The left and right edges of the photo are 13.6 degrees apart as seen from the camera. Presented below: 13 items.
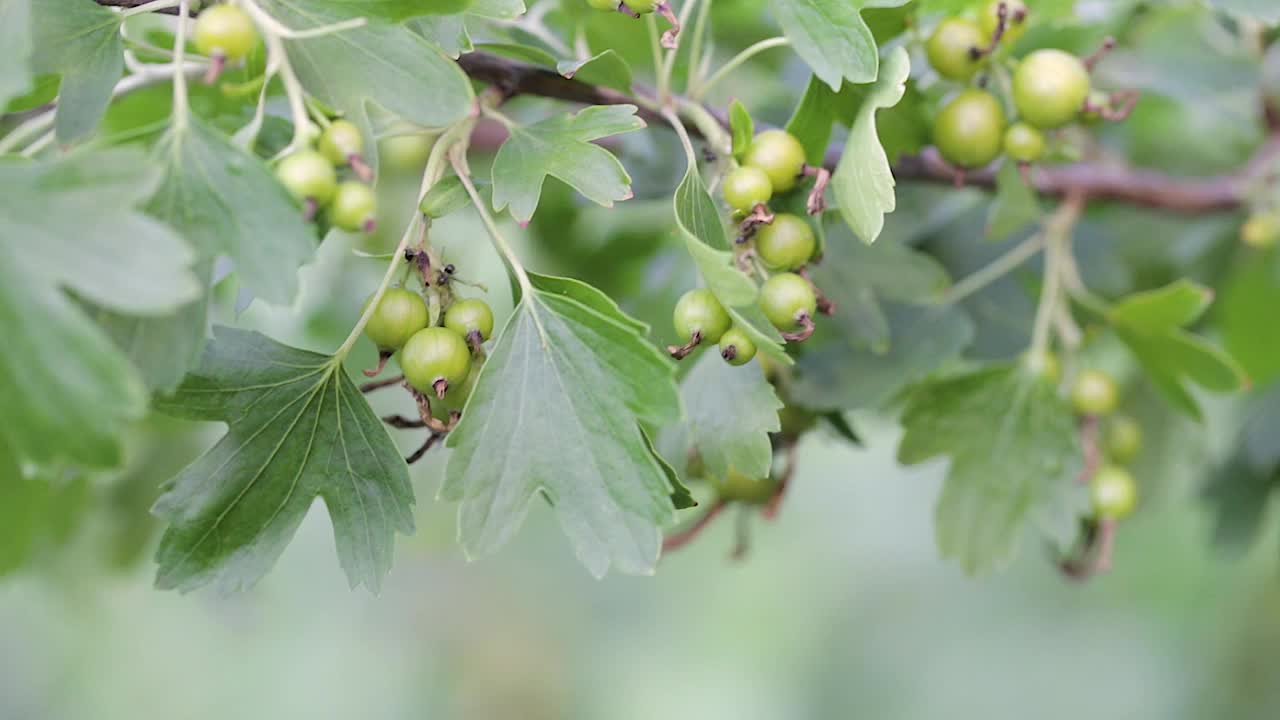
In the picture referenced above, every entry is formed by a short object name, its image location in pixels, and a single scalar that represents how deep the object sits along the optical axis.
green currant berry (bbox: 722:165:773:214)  0.65
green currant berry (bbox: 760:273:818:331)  0.65
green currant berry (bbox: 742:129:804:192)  0.65
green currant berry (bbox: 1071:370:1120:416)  0.71
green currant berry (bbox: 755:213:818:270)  0.65
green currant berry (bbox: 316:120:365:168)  0.63
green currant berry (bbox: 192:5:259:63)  0.62
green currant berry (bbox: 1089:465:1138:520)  0.71
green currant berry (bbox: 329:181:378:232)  0.62
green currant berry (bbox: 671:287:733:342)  0.64
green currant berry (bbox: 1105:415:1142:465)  0.72
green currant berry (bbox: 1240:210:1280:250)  0.74
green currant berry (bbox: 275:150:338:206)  0.62
